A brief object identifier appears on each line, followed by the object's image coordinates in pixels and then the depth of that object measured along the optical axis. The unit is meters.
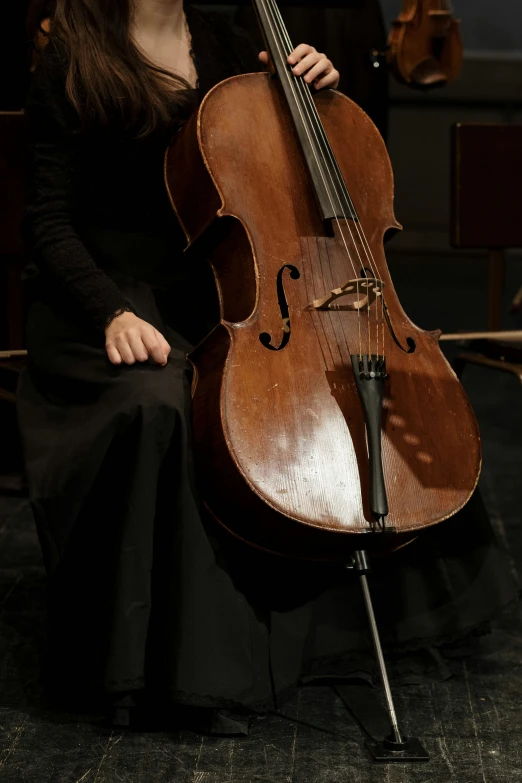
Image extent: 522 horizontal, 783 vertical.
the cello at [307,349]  4.01
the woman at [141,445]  4.12
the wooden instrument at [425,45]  5.36
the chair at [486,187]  5.06
